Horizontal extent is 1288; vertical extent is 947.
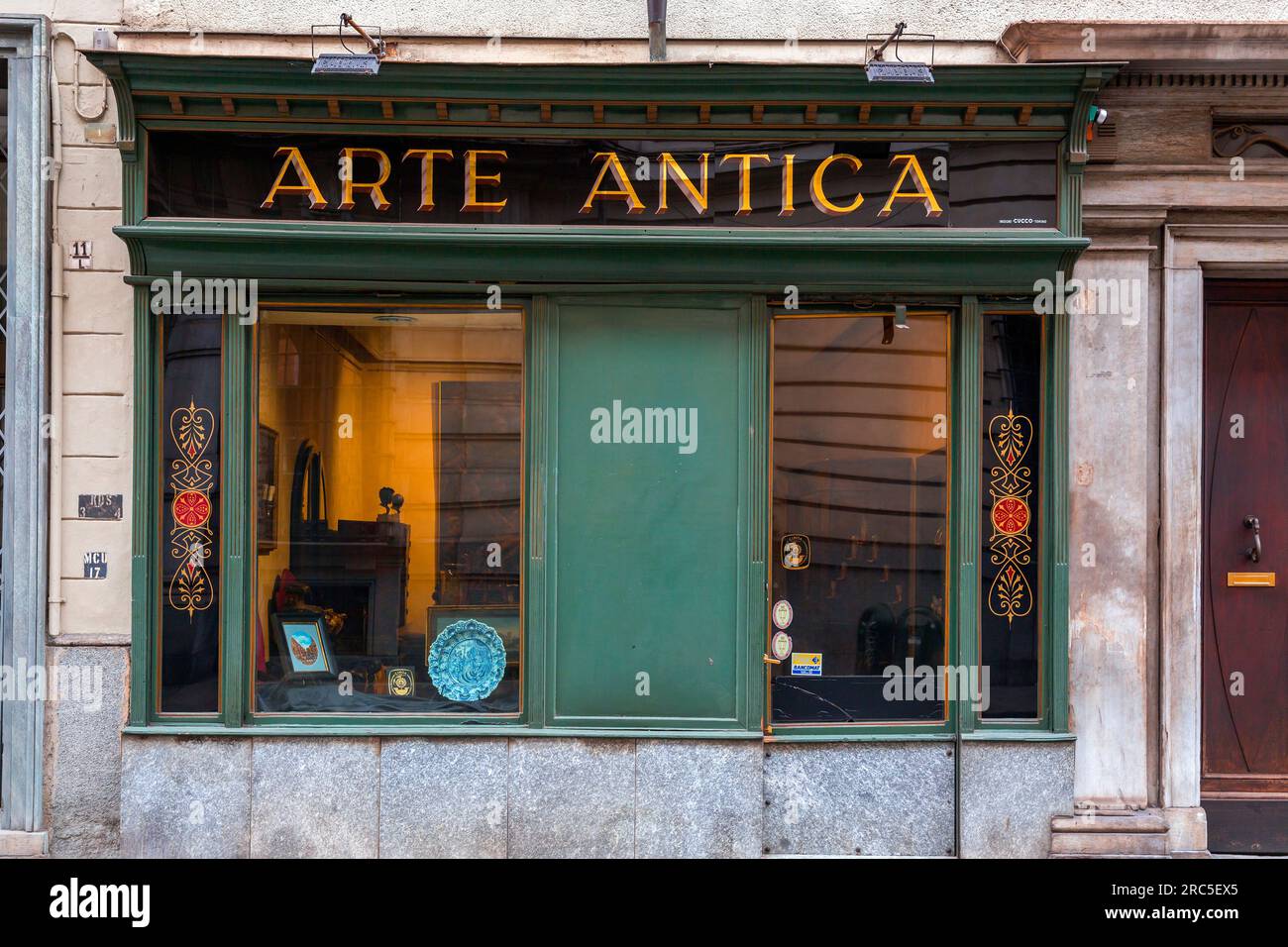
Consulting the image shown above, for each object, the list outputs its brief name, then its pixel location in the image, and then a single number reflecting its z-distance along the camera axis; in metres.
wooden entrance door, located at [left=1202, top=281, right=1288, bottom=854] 6.33
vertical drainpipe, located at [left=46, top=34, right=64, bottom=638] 5.96
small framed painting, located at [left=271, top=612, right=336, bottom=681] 6.12
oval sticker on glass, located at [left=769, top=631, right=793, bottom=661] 6.11
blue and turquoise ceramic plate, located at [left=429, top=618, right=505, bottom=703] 6.10
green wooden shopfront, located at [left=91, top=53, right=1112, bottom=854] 5.89
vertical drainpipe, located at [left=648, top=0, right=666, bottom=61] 5.92
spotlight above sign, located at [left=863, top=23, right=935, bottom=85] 5.69
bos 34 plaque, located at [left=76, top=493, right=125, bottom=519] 6.00
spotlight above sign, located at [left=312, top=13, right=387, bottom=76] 5.62
